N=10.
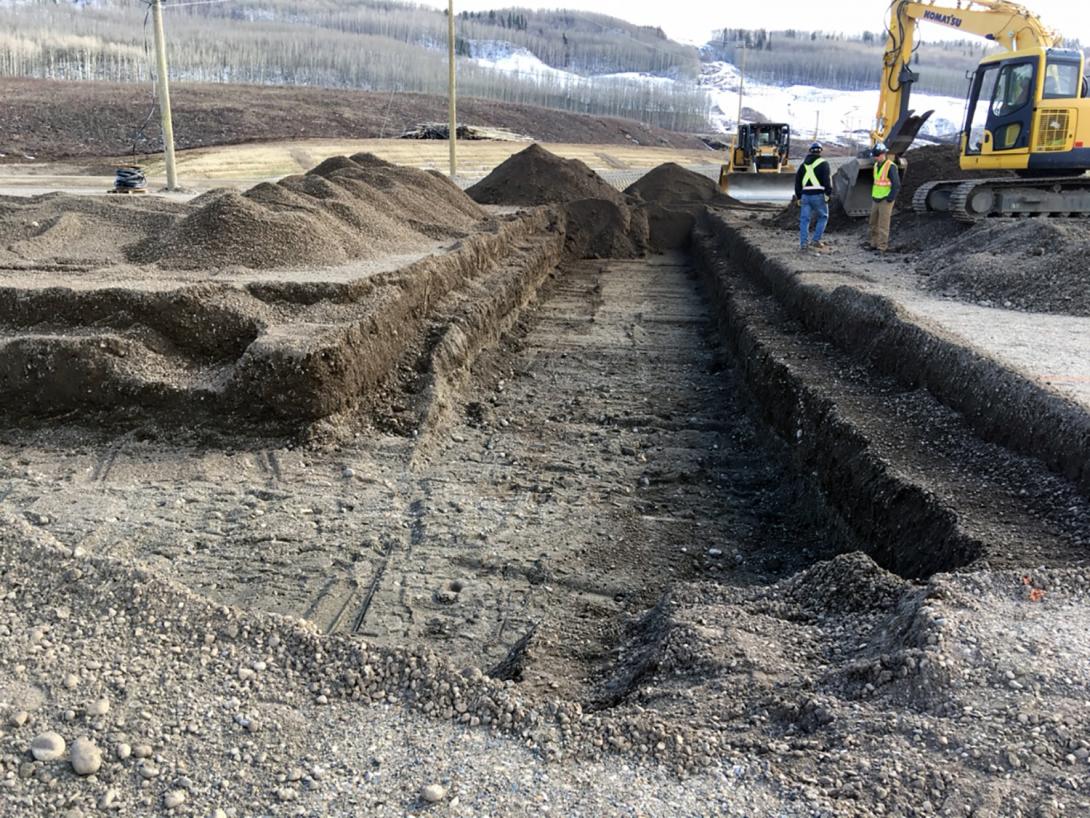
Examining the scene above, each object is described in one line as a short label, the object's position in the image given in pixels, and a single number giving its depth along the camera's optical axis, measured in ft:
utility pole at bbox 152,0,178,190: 65.77
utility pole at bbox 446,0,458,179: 81.51
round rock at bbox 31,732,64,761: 8.70
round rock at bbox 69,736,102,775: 8.50
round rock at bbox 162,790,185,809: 8.21
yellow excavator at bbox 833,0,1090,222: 42.78
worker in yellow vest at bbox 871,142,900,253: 44.01
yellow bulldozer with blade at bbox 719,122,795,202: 84.69
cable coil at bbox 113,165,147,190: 62.23
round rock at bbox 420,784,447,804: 8.30
